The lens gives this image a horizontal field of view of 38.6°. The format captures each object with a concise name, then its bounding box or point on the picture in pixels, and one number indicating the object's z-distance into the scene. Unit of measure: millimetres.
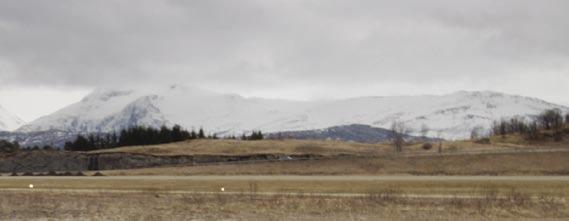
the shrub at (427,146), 161175
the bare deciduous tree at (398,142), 170000
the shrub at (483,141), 187125
